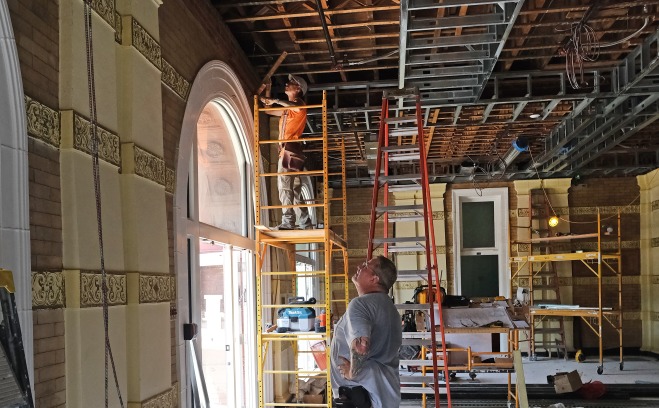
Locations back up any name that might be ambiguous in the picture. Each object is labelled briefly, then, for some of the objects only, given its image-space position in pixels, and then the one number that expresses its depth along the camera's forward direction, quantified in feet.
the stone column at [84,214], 10.24
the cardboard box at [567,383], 30.30
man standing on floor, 13.67
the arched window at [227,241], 22.63
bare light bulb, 48.01
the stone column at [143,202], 12.53
